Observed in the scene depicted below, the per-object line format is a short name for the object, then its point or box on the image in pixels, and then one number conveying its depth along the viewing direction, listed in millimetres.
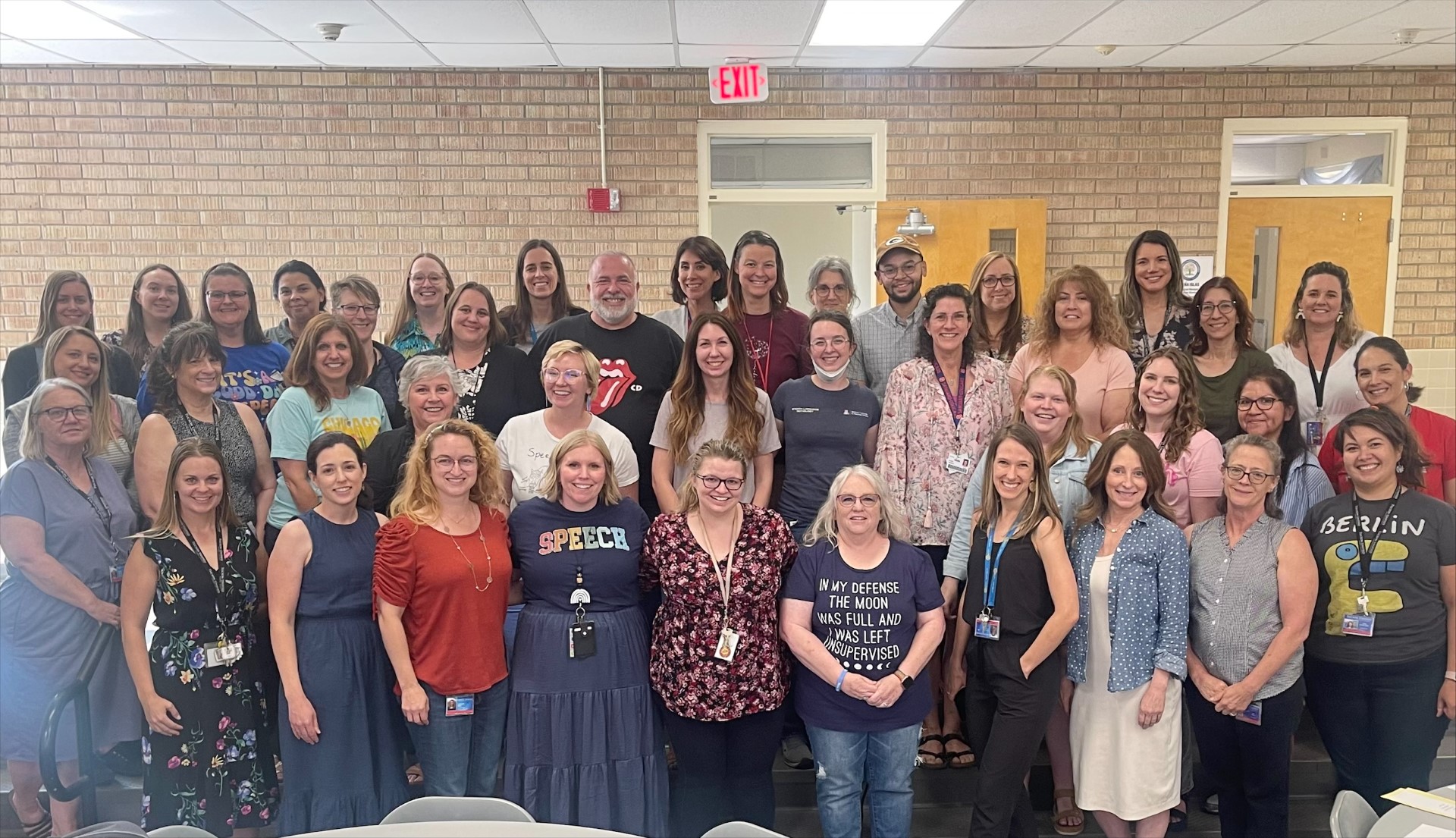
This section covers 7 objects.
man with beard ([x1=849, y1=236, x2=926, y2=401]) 3754
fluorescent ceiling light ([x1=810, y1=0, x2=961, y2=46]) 4973
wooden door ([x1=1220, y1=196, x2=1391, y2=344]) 6613
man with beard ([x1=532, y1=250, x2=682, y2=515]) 3496
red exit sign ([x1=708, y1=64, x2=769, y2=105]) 6043
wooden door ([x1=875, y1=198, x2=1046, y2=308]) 6473
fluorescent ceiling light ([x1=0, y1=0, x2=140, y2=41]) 4922
